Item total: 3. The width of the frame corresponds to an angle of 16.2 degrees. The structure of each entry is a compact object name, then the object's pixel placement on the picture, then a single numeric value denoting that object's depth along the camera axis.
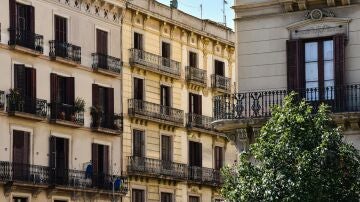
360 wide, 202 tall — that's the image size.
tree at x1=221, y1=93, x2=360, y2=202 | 28.30
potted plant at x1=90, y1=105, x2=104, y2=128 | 59.41
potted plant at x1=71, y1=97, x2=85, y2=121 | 57.72
